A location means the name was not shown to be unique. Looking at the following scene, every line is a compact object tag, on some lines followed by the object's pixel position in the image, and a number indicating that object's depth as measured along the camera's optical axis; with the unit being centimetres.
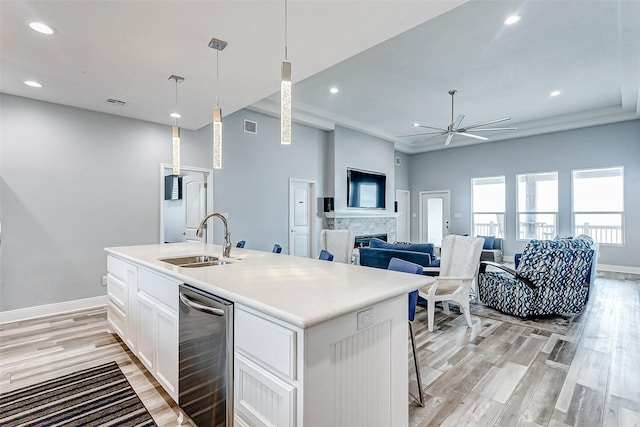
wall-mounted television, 735
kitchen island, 116
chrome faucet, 268
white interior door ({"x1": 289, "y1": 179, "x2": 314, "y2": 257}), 649
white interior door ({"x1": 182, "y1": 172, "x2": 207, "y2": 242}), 529
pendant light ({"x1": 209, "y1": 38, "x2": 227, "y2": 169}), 243
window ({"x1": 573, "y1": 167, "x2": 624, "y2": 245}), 670
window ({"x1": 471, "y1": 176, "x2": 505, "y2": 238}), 833
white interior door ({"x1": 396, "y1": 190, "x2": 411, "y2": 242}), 973
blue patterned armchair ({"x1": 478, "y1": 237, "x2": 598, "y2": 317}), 356
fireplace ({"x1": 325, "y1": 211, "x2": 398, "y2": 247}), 696
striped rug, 190
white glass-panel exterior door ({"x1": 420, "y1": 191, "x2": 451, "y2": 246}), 931
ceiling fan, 525
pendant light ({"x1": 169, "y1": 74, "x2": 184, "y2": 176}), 287
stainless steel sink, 242
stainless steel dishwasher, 147
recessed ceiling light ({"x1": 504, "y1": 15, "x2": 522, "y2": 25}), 324
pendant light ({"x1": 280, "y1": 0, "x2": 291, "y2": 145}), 179
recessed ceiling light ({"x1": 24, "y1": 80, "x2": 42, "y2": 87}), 328
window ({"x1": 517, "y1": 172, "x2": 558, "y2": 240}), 750
